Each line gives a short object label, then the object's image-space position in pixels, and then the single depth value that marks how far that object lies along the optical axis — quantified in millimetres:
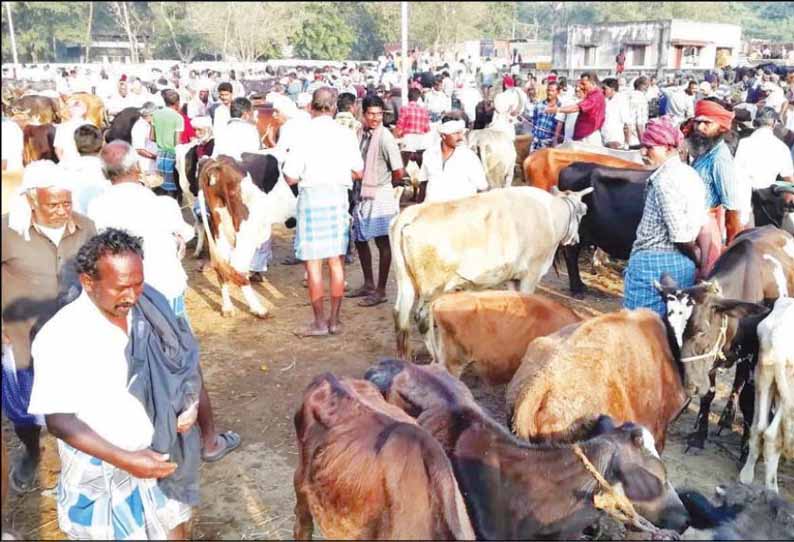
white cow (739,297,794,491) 3994
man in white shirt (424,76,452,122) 15016
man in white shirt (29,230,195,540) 2461
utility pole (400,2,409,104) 6541
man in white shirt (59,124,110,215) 4867
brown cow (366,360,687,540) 3062
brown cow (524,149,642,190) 8727
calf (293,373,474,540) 2748
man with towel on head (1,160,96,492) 3723
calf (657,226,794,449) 4156
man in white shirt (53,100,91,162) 7098
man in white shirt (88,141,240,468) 4027
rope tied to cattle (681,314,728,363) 4160
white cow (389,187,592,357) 5777
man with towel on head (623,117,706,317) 4469
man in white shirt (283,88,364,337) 5910
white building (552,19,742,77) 29453
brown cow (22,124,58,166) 8320
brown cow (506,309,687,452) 3797
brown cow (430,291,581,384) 4926
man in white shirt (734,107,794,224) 7250
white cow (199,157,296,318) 6824
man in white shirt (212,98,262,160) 8266
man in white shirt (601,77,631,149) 11117
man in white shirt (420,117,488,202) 6527
